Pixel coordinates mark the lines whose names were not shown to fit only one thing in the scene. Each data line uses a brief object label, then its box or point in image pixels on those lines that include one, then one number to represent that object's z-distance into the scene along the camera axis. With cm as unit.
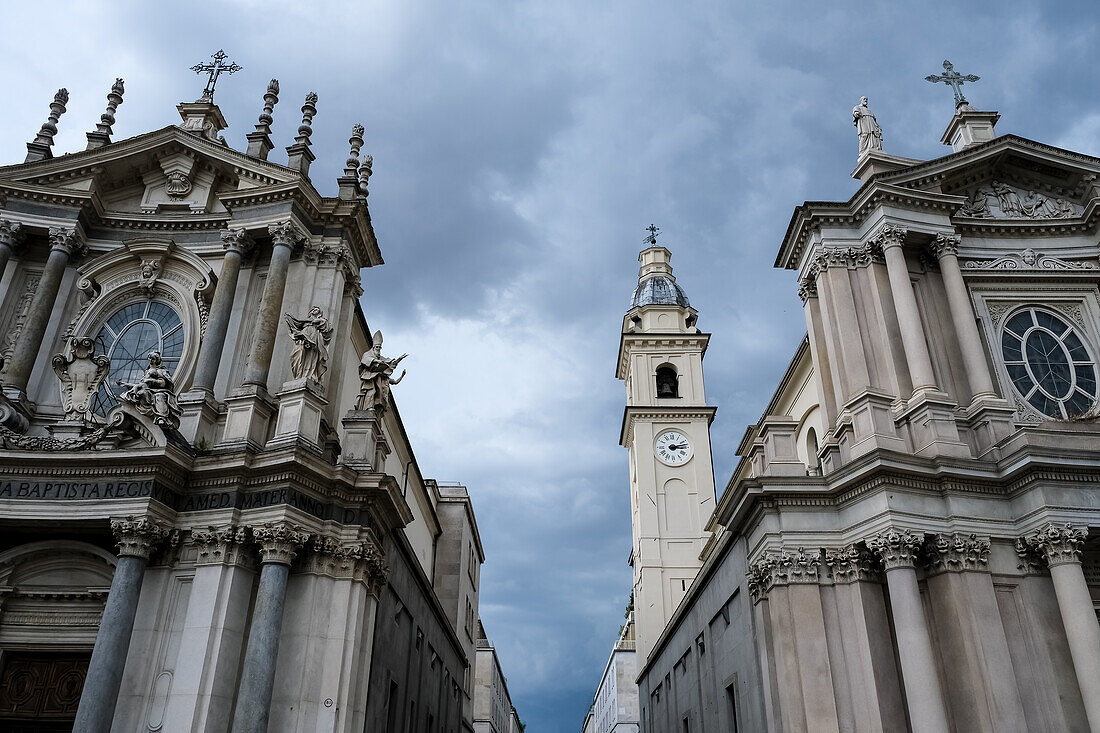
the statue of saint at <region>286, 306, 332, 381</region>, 1822
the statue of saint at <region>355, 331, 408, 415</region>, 1906
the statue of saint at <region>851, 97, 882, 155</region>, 2328
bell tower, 4119
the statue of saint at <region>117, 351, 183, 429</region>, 1678
